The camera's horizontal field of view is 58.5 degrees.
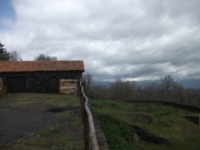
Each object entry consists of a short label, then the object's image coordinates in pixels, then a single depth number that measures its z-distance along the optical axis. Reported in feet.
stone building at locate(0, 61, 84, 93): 72.13
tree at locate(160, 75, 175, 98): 175.07
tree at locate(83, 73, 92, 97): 140.86
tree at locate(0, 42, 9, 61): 131.64
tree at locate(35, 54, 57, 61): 151.64
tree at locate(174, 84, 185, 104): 134.07
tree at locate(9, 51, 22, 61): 153.48
